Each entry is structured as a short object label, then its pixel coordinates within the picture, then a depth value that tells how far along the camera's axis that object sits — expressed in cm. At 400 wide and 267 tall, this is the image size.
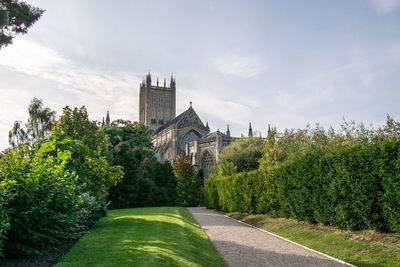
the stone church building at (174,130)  6912
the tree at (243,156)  4903
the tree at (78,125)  2570
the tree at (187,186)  4869
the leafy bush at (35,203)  780
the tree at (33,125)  4566
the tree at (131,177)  3978
